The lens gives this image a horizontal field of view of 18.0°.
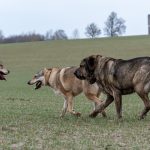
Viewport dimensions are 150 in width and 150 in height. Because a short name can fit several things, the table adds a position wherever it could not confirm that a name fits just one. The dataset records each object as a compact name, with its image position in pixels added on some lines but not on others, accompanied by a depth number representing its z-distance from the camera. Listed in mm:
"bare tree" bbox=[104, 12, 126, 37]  125375
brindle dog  11594
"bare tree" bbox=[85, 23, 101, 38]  124875
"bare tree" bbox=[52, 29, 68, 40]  125581
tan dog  13500
